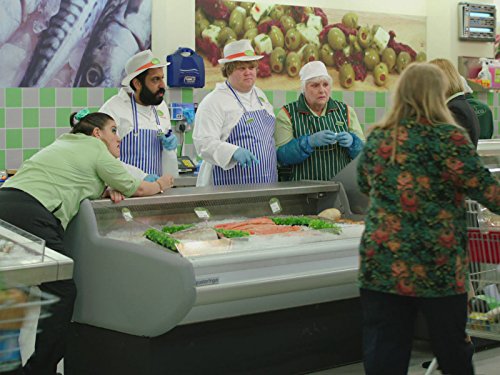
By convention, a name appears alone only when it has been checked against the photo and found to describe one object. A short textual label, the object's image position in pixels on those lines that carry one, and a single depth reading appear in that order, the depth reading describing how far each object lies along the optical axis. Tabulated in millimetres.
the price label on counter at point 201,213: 4613
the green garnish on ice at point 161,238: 3977
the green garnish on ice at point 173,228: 4348
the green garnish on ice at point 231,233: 4250
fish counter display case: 3861
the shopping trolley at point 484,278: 3863
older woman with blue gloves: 5402
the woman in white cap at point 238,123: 5398
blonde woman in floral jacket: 3059
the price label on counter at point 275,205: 4914
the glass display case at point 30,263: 2793
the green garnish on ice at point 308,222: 4594
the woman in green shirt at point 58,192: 4102
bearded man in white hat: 5512
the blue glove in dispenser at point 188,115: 7336
